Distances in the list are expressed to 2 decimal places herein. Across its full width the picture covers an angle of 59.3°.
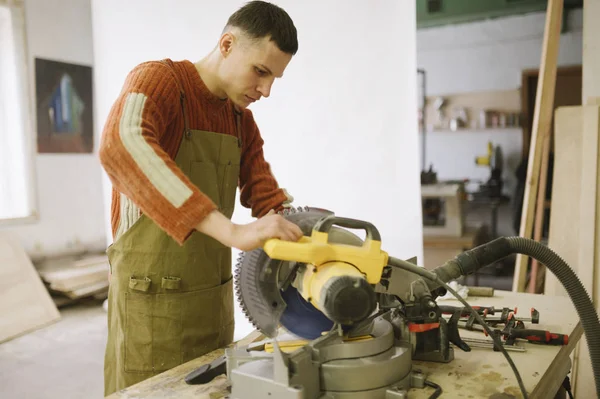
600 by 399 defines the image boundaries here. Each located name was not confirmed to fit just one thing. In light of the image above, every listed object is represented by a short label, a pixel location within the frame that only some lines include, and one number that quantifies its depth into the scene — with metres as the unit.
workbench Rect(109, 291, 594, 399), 1.02
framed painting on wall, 4.48
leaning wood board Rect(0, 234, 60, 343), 3.79
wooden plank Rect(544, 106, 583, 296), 2.47
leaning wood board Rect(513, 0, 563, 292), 2.52
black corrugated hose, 1.19
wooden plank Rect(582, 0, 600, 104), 2.62
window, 4.30
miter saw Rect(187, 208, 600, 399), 0.90
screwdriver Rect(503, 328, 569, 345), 1.26
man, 1.24
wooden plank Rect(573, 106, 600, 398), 2.37
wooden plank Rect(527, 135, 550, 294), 2.68
